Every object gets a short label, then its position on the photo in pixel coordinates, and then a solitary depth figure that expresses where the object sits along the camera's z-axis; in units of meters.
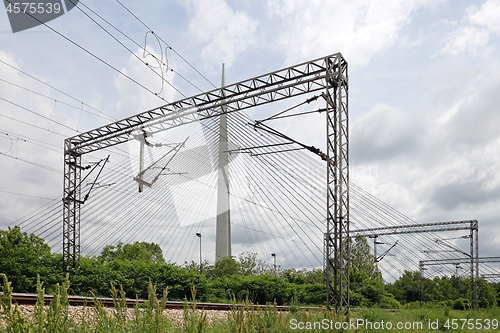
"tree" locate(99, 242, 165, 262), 46.72
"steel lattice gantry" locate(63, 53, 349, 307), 12.14
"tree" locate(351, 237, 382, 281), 41.19
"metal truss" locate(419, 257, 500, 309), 27.14
